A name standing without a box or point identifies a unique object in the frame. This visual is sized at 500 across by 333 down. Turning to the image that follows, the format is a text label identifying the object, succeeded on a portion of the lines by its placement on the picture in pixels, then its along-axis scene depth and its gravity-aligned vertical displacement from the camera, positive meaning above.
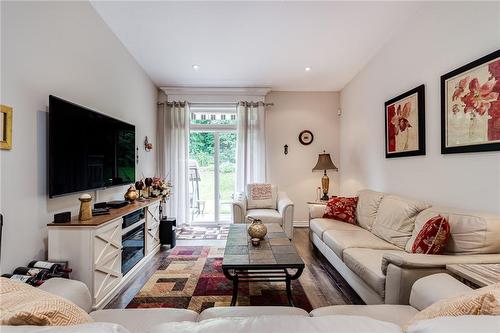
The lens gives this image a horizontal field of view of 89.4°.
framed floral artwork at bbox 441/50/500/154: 1.86 +0.48
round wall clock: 5.23 +0.61
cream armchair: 3.87 -0.74
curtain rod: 5.08 +1.27
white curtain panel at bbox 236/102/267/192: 5.02 +0.42
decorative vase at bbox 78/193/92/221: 2.17 -0.35
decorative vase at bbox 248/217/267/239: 2.54 -0.64
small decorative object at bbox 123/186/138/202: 3.16 -0.34
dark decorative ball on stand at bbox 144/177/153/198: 3.72 -0.25
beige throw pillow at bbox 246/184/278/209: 4.43 -0.51
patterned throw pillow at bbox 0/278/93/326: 0.69 -0.44
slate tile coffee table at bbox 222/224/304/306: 2.00 -0.76
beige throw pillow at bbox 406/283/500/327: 0.76 -0.45
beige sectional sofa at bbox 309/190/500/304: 1.63 -0.66
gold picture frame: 1.67 +0.28
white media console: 2.02 -0.69
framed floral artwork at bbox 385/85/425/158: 2.69 +0.49
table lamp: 4.57 +0.01
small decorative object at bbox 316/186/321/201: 5.15 -0.54
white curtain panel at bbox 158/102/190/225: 4.99 +0.21
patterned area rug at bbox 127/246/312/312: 2.26 -1.21
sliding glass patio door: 5.23 +0.00
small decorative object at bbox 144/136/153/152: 4.36 +0.39
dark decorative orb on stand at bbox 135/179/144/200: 3.53 -0.27
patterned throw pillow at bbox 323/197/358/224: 3.38 -0.59
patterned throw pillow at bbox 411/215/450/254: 1.86 -0.53
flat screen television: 2.02 +0.18
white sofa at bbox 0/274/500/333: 0.59 -0.59
